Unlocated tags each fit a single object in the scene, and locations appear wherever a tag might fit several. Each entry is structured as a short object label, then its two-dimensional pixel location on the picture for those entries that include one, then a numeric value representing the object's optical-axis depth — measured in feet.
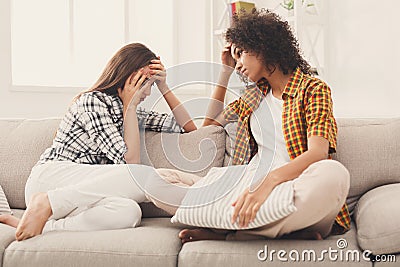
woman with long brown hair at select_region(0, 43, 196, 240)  10.49
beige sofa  9.50
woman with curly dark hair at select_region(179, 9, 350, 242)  9.42
